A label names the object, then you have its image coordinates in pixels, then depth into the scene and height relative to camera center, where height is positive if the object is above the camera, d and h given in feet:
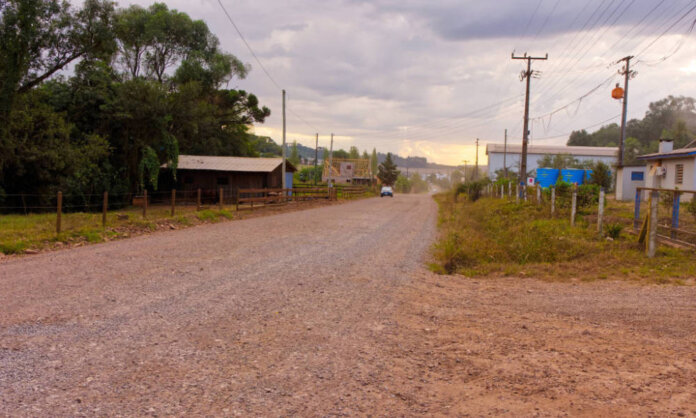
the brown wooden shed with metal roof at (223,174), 120.57 +0.73
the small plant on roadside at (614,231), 38.51 -3.52
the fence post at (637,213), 38.09 -2.12
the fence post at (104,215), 46.90 -4.00
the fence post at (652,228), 31.19 -2.62
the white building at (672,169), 80.11 +3.20
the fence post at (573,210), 46.91 -2.45
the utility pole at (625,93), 109.50 +20.92
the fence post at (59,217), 40.14 -3.65
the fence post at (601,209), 39.68 -1.89
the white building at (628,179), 109.70 +1.60
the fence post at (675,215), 32.58 -1.86
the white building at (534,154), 278.79 +17.77
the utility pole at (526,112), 96.89 +14.86
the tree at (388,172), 347.15 +6.15
